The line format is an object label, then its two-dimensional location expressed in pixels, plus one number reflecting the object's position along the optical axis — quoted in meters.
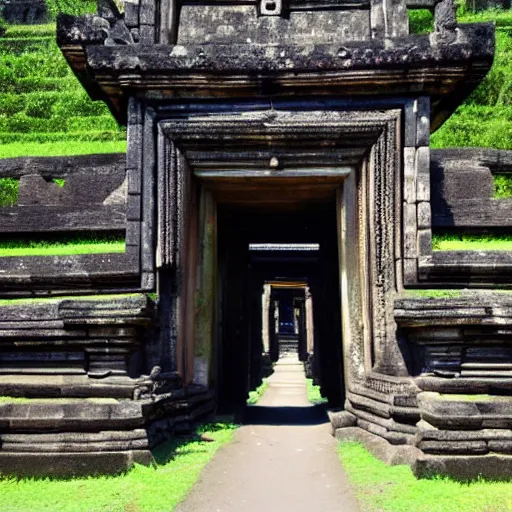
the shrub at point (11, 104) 22.02
